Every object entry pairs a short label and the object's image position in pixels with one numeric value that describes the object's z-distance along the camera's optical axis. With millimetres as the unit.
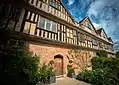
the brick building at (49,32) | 4132
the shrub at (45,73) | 3850
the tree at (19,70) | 3250
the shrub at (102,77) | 4023
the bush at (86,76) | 4505
